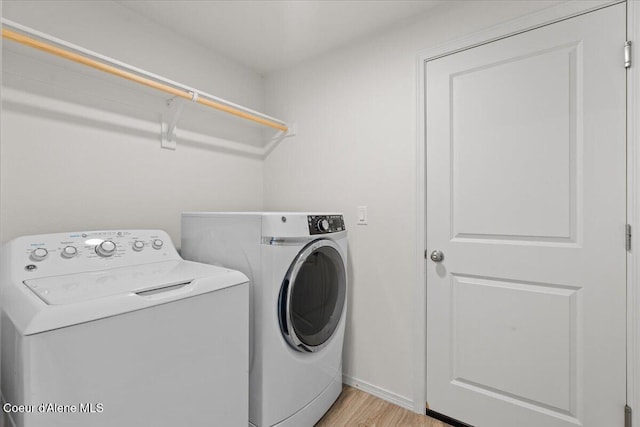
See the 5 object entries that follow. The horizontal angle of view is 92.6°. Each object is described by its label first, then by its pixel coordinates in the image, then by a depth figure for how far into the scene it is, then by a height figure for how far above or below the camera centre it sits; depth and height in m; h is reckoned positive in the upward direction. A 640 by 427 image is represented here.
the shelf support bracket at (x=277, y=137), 2.32 +0.59
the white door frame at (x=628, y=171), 1.21 +0.18
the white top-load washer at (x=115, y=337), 0.78 -0.37
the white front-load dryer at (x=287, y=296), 1.36 -0.41
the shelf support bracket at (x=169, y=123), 1.84 +0.54
